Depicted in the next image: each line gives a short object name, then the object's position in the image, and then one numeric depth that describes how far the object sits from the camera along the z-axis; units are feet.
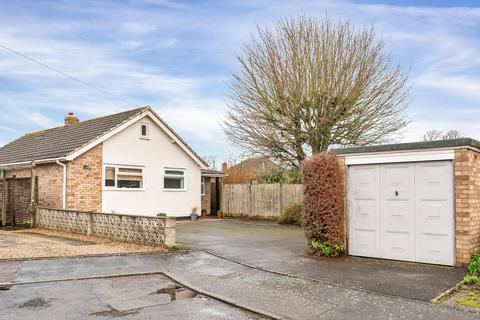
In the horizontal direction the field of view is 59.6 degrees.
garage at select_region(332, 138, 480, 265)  28.02
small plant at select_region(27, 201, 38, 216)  54.29
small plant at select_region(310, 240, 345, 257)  32.28
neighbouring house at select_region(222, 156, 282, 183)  80.33
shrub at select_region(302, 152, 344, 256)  31.99
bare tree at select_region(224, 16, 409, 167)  63.41
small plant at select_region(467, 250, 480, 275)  26.11
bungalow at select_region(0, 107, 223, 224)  57.47
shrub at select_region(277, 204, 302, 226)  62.59
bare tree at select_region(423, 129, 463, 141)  114.62
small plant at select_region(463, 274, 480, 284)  24.08
